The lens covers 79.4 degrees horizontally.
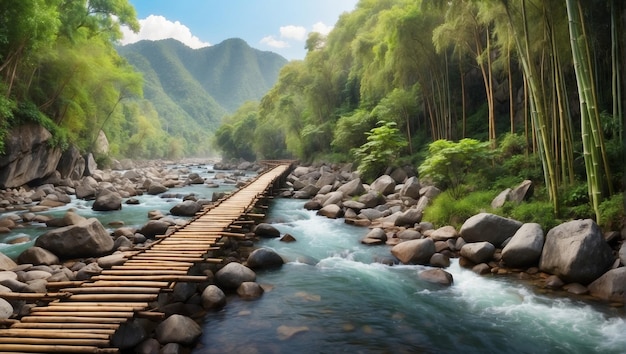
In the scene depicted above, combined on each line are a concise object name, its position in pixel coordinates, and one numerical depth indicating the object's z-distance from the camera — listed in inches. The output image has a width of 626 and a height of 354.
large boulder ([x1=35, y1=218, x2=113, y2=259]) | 281.3
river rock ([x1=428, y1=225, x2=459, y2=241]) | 326.0
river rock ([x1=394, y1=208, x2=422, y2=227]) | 394.3
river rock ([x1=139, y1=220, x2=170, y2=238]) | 362.3
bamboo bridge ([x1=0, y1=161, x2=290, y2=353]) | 138.9
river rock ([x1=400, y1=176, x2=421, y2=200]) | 490.0
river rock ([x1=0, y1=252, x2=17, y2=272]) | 241.5
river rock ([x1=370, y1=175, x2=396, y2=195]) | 543.5
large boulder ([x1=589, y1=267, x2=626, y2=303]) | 210.5
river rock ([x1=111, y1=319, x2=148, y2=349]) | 155.2
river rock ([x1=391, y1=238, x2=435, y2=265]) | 289.1
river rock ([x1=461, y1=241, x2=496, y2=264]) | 278.4
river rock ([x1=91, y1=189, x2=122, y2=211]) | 517.3
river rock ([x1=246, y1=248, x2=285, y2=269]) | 278.7
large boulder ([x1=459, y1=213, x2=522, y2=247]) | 294.8
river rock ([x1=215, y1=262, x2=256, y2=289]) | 234.7
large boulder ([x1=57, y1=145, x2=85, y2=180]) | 768.3
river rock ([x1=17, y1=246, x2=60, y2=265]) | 265.0
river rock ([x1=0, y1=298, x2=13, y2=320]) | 166.4
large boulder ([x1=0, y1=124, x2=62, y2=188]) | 566.3
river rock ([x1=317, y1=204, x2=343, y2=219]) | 471.5
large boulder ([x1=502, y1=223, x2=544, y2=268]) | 260.1
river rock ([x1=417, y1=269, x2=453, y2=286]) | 250.8
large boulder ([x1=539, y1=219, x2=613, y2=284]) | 227.5
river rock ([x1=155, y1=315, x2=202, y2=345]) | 166.7
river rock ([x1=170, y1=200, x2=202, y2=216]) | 496.1
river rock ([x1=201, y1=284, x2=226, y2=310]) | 207.2
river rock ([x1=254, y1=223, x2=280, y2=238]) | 377.1
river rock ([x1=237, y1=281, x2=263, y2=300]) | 225.5
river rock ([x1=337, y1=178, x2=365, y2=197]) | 571.9
